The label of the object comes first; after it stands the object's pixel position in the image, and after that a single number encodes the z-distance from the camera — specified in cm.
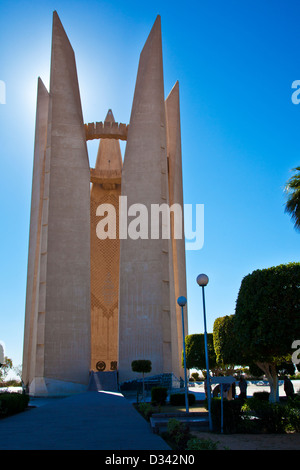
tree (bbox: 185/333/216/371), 2539
